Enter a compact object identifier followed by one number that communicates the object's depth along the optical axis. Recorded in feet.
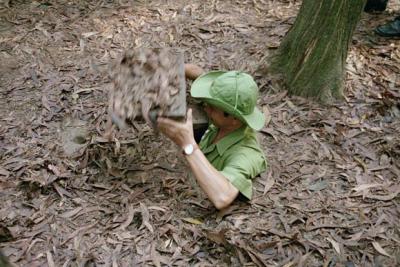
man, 10.82
